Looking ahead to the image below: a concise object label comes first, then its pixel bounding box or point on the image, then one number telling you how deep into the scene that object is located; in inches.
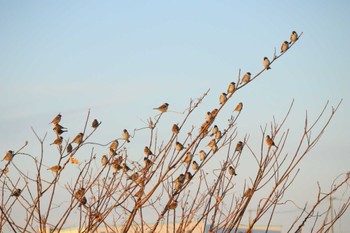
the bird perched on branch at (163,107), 736.7
